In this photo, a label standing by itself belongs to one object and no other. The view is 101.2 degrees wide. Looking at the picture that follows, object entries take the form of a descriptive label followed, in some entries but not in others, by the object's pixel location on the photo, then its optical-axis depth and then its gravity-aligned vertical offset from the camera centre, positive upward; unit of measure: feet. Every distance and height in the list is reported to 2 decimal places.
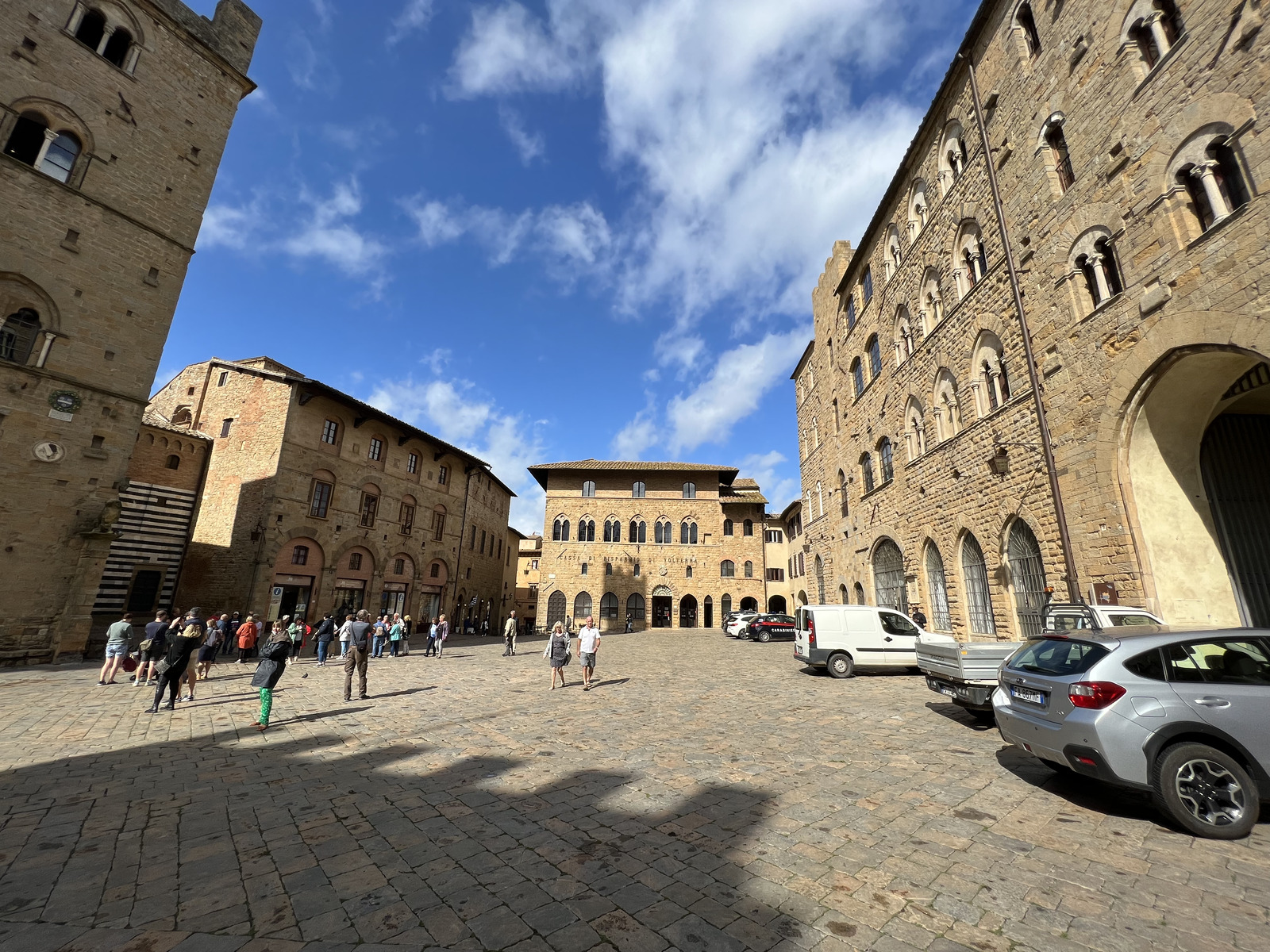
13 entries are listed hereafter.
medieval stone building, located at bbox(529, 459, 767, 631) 120.47 +14.67
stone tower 44.52 +30.65
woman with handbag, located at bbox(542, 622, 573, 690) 38.63 -2.77
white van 42.93 -1.88
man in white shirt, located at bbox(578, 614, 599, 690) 39.73 -2.79
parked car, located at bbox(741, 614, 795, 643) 88.07 -2.17
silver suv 13.39 -2.57
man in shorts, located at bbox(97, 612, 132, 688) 36.19 -3.22
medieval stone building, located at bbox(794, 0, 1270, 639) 26.09 +18.33
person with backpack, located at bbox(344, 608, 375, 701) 34.30 -2.88
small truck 23.42 -1.76
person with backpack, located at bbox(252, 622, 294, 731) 25.62 -3.13
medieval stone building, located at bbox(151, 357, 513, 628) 69.46 +15.32
